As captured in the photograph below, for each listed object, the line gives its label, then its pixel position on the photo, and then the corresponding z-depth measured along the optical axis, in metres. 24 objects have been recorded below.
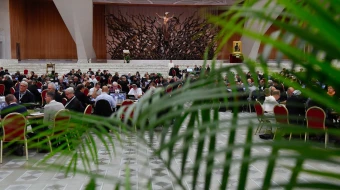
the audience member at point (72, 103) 6.97
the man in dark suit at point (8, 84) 11.76
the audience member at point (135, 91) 10.42
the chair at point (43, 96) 10.44
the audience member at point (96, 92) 9.65
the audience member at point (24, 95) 8.46
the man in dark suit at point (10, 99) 5.91
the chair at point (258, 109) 7.21
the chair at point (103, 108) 7.75
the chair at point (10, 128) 5.24
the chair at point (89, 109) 6.63
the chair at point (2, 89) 11.56
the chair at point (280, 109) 6.62
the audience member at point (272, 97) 7.45
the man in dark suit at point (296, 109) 6.90
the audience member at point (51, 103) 6.23
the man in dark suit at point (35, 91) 10.07
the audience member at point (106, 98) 7.87
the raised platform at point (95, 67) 22.64
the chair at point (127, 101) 7.80
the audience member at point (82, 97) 8.27
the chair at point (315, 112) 6.28
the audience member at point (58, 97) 8.48
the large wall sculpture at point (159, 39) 27.08
